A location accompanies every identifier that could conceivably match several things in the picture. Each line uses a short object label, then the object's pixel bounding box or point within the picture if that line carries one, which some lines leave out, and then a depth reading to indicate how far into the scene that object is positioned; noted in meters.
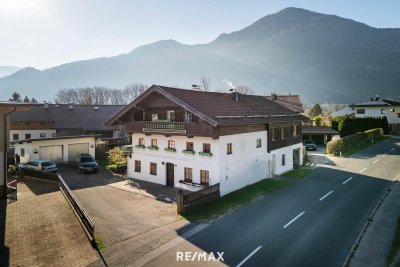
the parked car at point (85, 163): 31.53
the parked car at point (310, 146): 50.00
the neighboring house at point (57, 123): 52.62
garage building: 34.34
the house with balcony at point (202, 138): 22.75
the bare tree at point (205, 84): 92.06
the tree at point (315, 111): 91.62
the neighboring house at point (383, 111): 69.38
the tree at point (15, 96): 89.19
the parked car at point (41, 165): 30.27
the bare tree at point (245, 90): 110.56
